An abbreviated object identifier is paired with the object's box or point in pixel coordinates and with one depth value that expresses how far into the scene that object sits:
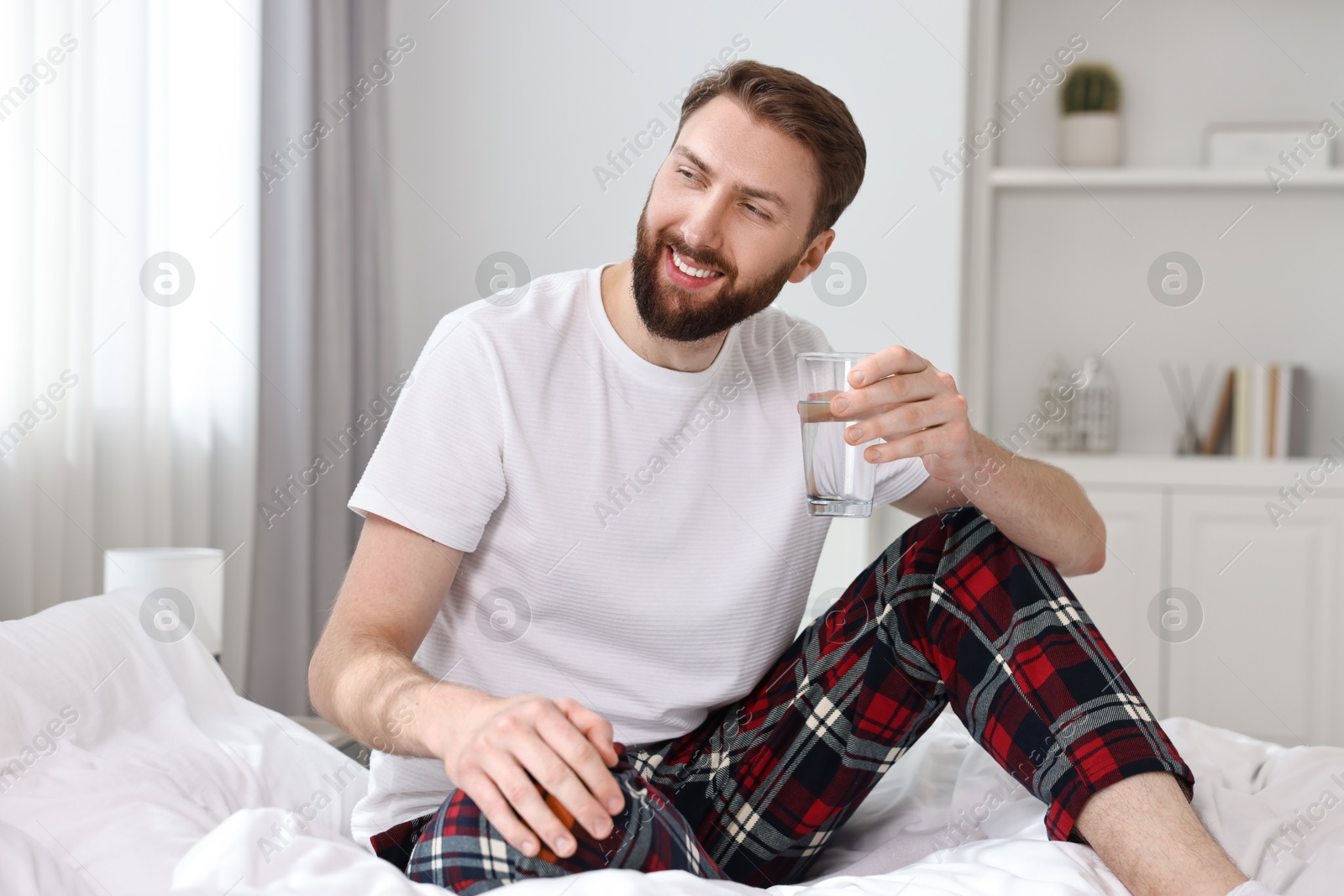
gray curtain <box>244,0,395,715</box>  2.32
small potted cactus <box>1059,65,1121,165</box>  2.72
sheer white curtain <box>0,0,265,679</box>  1.71
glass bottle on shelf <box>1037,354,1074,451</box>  2.76
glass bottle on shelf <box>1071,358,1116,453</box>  2.72
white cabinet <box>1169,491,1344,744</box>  2.52
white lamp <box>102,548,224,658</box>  1.65
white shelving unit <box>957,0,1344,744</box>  2.54
